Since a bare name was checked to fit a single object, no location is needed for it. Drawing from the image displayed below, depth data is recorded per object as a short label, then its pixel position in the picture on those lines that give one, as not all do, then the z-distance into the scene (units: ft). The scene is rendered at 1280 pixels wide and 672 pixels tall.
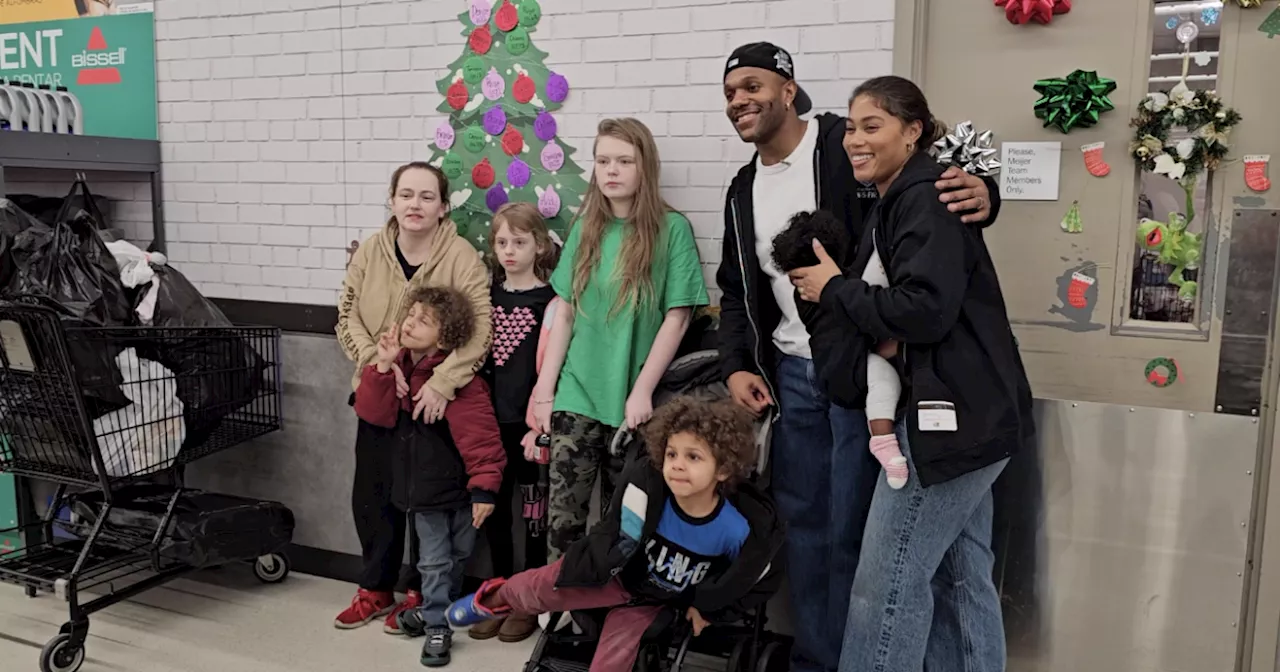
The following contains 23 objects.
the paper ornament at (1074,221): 9.22
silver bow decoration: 7.65
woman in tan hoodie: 11.02
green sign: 13.75
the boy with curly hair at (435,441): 10.43
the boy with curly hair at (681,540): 8.30
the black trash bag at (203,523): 11.18
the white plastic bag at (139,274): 11.30
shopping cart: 10.19
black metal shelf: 12.17
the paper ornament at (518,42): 11.28
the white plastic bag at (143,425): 10.59
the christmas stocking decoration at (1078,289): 9.27
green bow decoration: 8.92
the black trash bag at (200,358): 11.25
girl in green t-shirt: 9.85
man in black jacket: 8.84
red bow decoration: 8.99
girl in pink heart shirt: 10.68
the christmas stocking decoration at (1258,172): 8.56
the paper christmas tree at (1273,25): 8.41
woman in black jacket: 7.09
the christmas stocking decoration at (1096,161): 9.06
